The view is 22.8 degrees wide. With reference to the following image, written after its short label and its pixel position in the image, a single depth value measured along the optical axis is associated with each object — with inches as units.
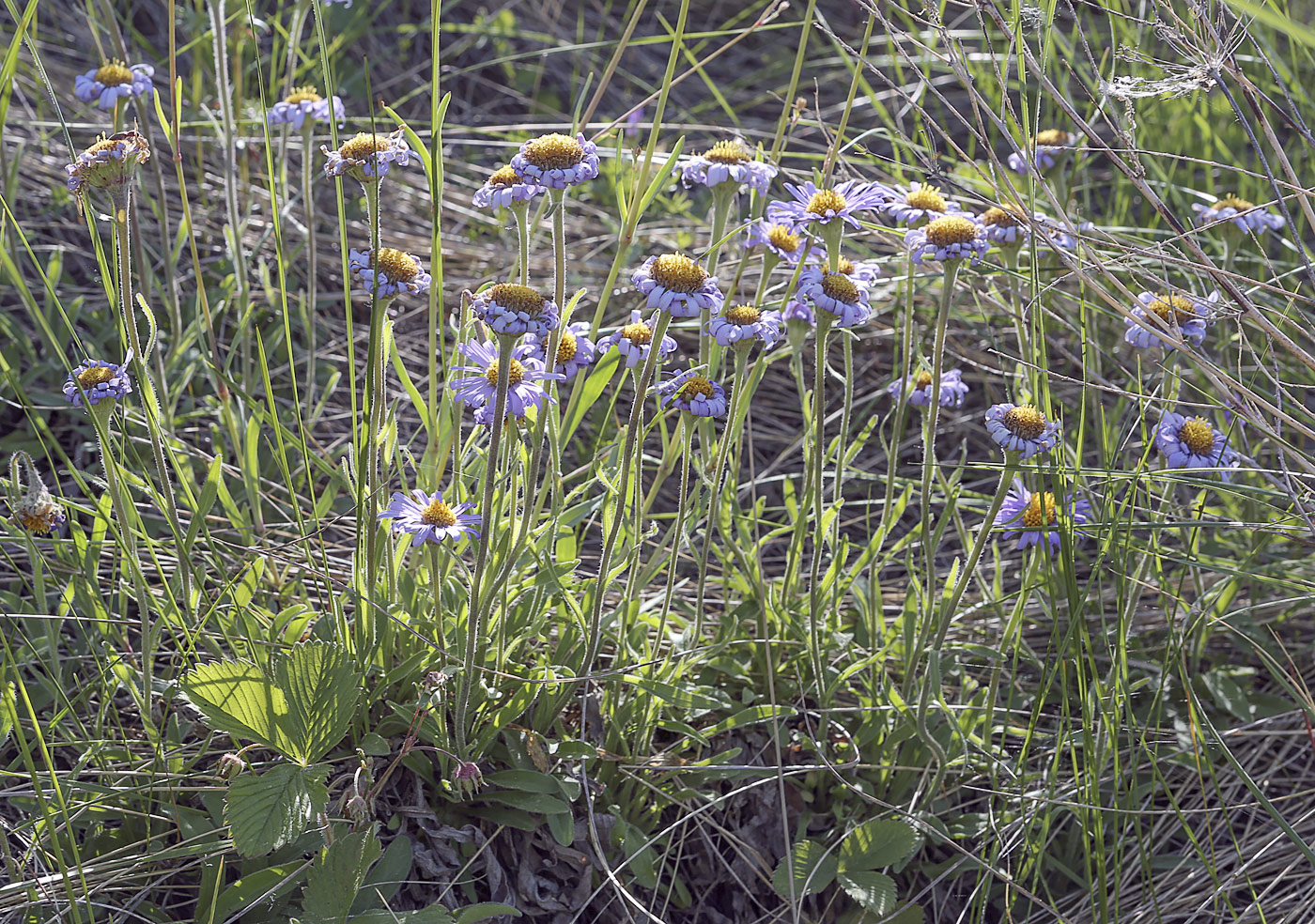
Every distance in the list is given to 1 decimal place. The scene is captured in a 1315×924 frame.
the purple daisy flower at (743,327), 41.2
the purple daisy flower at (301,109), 47.0
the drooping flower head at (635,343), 41.5
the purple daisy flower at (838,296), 40.8
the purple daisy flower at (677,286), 40.0
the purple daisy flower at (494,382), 40.4
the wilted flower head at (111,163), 39.9
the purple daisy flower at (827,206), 41.3
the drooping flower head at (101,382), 40.8
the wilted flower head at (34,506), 40.6
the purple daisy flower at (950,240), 40.9
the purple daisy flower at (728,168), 42.4
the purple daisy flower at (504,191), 40.7
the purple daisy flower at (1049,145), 48.4
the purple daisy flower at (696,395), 40.9
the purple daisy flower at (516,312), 38.6
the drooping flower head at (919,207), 41.7
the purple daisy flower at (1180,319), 43.0
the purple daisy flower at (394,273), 41.1
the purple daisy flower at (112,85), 46.0
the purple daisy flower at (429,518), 40.7
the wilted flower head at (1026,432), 41.0
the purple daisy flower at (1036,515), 42.1
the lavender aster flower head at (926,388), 44.1
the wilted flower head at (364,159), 40.5
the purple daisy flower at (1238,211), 46.7
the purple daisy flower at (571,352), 41.3
